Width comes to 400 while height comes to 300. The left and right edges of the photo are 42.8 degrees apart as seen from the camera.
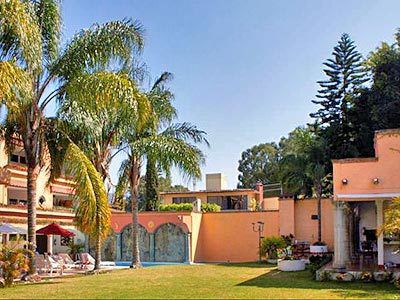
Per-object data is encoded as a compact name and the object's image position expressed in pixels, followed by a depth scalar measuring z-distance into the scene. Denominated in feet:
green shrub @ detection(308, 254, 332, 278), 65.20
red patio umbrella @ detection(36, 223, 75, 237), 85.30
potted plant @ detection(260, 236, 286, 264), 92.98
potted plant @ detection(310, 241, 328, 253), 89.20
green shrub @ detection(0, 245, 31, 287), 55.57
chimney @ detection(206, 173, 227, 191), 153.82
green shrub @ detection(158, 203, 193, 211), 122.14
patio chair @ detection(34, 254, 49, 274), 74.33
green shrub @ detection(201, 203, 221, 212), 127.95
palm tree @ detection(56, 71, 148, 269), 60.03
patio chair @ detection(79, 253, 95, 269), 85.05
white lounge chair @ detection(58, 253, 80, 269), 84.26
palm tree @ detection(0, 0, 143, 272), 57.57
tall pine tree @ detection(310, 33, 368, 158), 125.29
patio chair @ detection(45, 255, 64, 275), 74.49
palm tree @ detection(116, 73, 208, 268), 79.82
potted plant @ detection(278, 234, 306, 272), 73.77
